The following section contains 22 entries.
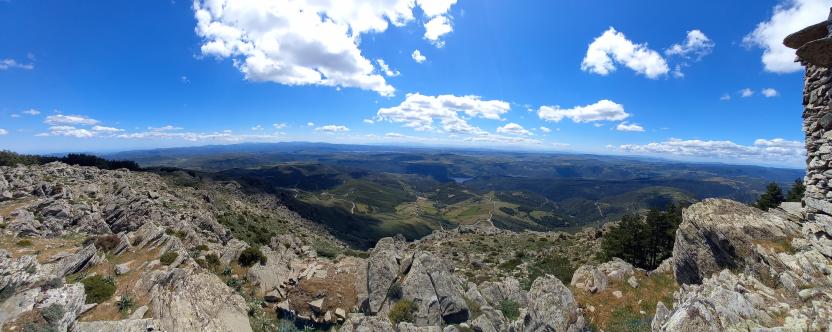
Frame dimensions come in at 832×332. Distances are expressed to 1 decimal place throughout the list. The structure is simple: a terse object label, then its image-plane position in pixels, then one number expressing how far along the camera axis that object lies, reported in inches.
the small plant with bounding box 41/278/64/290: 752.9
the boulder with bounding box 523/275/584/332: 877.2
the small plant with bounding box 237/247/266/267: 1343.5
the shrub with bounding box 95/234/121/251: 1166.0
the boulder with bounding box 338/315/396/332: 790.5
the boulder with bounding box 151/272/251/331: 723.4
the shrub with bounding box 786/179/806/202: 2038.6
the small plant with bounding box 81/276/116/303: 780.0
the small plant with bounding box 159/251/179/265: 1013.2
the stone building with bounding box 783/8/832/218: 545.6
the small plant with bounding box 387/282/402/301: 1024.2
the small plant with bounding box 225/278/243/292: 1120.8
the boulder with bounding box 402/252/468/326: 971.9
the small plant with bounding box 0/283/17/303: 720.2
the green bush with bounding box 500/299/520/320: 1165.1
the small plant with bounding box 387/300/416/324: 937.5
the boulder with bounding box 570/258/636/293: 1095.5
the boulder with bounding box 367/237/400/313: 1052.5
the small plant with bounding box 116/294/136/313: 757.3
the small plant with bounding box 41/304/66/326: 652.7
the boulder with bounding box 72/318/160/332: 634.2
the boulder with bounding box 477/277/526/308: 1296.5
